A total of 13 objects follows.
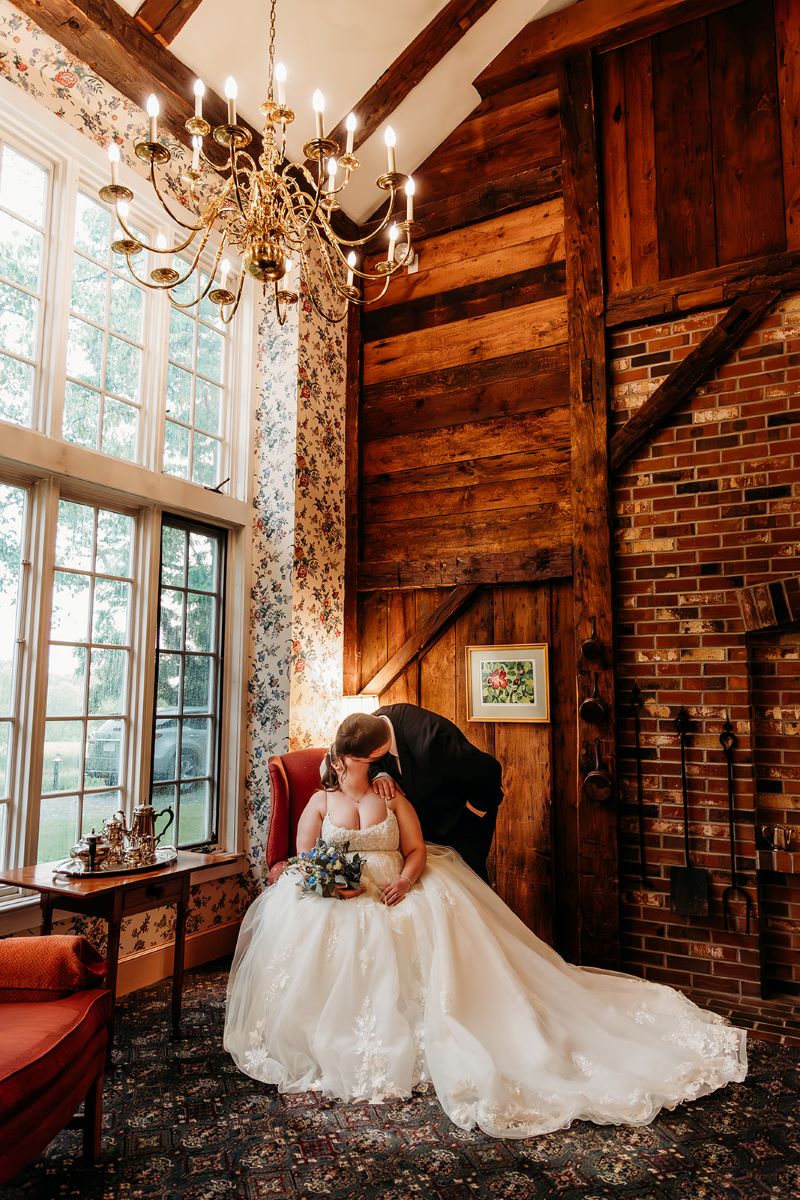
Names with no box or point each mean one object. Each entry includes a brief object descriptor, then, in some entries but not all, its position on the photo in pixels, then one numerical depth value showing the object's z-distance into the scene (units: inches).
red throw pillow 97.0
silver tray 119.7
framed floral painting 176.1
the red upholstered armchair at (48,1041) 78.0
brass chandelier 93.2
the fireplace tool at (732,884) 147.7
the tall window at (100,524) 137.9
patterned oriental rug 89.7
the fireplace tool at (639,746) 157.0
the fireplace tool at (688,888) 150.3
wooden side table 114.3
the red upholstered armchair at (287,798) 151.5
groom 142.2
